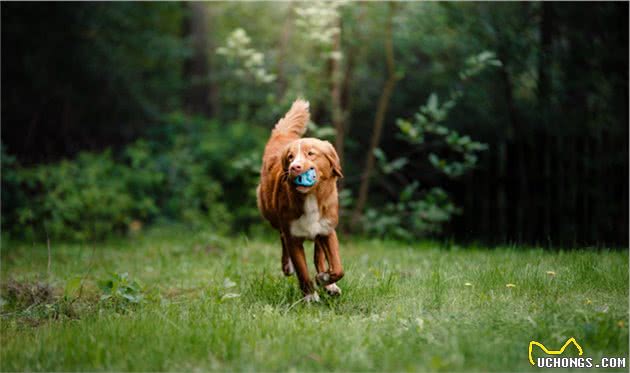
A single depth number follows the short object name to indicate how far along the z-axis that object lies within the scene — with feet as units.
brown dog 14.98
